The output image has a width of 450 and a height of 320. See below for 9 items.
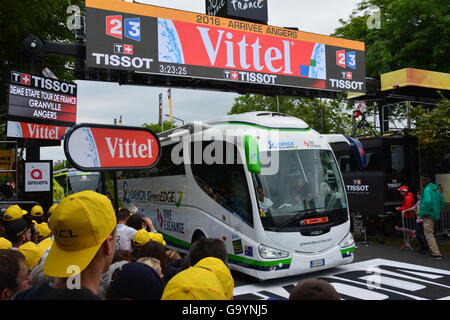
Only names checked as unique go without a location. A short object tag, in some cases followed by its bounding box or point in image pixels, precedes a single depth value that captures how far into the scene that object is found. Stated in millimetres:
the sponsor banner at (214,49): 12325
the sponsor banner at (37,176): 10492
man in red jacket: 11305
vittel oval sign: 3268
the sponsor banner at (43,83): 9331
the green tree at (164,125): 56175
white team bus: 7664
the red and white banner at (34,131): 9156
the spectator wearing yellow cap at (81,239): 2014
